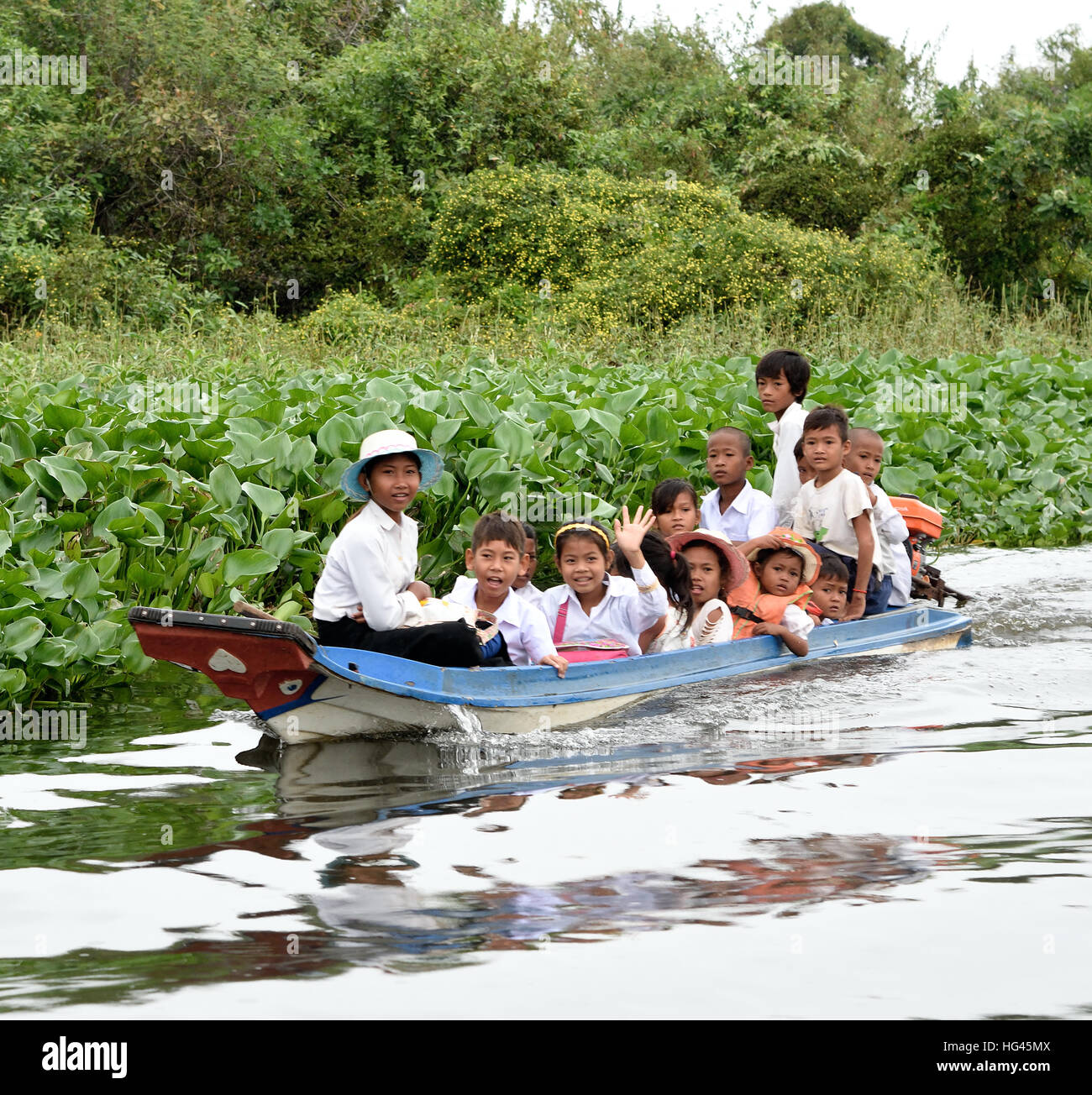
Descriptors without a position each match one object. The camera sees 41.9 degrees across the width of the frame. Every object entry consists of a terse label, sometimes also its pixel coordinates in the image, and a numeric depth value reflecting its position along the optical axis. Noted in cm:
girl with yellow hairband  597
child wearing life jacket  654
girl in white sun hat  541
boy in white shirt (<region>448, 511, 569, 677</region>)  575
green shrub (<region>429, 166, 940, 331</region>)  1670
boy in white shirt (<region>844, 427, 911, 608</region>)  729
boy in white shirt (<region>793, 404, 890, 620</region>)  689
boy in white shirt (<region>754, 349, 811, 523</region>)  728
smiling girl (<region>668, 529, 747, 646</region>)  643
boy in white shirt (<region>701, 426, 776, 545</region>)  698
